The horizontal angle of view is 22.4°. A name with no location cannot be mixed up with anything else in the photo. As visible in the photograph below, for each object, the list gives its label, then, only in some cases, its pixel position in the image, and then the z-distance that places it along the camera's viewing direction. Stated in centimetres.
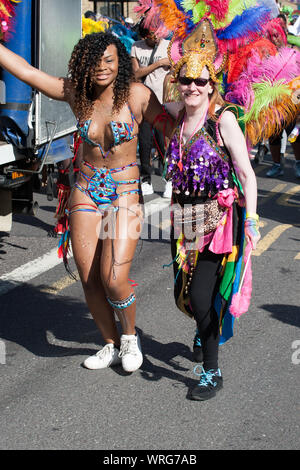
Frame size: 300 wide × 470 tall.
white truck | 572
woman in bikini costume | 409
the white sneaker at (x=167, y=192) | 881
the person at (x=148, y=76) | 885
